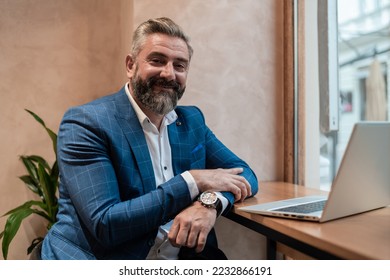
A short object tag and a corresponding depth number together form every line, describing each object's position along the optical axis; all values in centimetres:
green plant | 164
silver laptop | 88
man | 111
